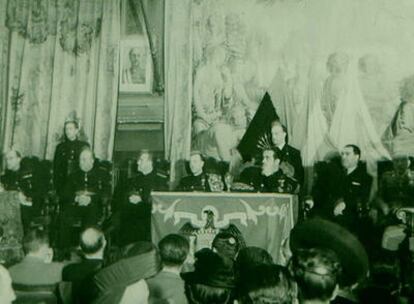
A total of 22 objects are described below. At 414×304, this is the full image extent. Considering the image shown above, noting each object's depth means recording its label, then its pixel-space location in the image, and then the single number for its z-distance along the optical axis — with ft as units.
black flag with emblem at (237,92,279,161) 24.95
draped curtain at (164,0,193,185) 25.61
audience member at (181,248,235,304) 12.18
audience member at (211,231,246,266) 21.44
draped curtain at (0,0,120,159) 25.44
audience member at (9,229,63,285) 16.31
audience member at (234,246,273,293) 15.37
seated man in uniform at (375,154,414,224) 22.70
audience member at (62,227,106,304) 13.32
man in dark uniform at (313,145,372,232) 23.13
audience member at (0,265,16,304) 16.11
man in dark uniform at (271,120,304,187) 24.38
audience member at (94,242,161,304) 12.91
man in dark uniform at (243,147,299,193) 23.61
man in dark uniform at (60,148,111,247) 23.54
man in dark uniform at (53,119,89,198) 25.04
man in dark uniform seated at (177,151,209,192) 24.20
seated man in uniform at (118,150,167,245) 23.11
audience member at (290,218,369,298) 10.35
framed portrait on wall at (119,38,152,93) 25.53
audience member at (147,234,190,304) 14.87
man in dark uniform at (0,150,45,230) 24.09
